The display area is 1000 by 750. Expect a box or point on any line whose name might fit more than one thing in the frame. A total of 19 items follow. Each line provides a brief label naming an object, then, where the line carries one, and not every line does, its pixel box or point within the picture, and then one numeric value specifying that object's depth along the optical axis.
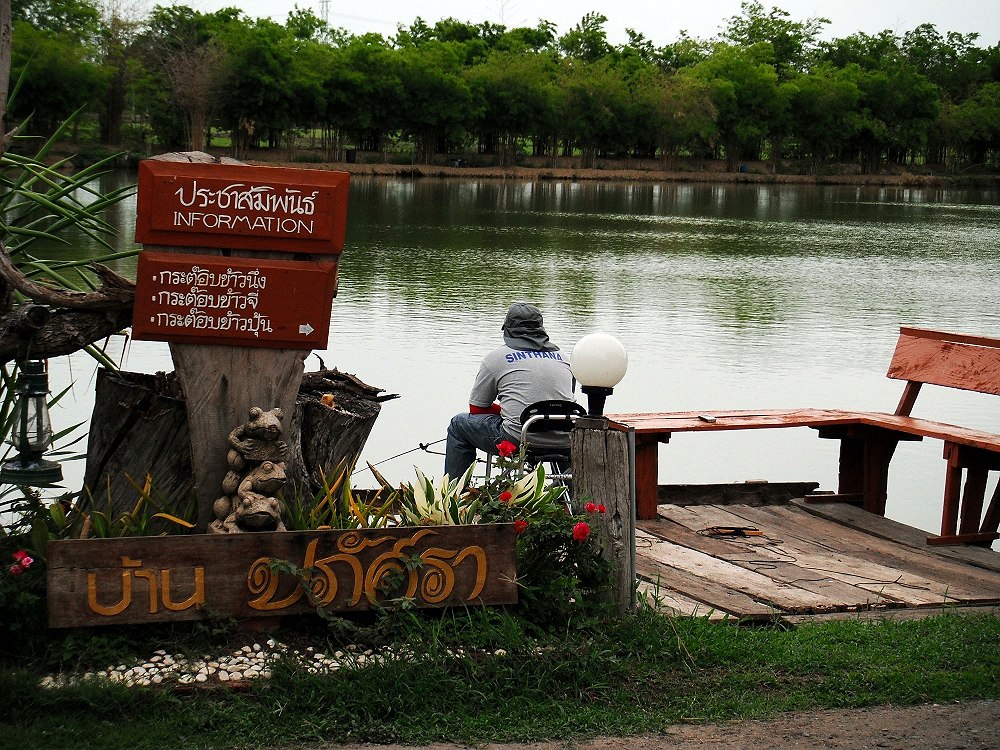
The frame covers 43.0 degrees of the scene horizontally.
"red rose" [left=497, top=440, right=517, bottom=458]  5.07
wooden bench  7.21
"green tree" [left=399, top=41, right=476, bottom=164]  83.06
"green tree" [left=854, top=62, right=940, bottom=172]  104.69
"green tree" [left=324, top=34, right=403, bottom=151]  79.88
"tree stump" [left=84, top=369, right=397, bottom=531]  4.98
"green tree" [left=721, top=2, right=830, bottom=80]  127.56
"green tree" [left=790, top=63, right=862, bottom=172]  100.75
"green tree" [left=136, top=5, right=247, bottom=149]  69.25
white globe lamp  5.40
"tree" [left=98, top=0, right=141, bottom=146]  72.62
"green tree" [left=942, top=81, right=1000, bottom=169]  105.94
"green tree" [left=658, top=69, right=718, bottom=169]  93.25
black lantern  5.42
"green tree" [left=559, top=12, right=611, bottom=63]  114.88
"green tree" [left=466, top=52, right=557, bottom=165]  88.00
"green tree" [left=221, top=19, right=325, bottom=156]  74.25
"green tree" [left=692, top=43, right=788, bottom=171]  98.06
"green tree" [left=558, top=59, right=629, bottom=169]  92.19
